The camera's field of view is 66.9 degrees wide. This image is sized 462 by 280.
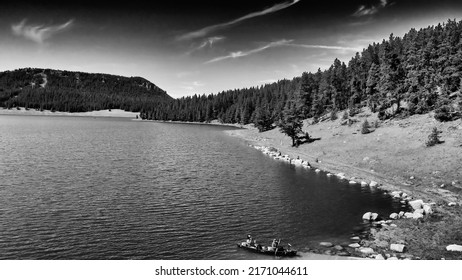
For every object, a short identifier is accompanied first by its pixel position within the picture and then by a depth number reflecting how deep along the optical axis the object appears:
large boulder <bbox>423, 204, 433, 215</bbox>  38.09
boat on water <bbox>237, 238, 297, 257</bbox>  28.25
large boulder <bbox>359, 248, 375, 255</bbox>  28.92
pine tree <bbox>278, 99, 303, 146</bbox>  93.44
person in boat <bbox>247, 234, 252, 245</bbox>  29.34
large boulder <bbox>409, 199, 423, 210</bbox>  40.28
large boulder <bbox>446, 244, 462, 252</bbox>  28.16
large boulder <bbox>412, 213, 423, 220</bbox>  37.24
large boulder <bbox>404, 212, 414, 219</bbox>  37.78
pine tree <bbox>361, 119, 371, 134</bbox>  86.12
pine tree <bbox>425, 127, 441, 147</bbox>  62.78
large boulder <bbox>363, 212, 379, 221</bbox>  37.59
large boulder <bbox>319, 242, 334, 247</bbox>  30.81
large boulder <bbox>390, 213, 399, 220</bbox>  37.97
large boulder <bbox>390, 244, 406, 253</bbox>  28.91
